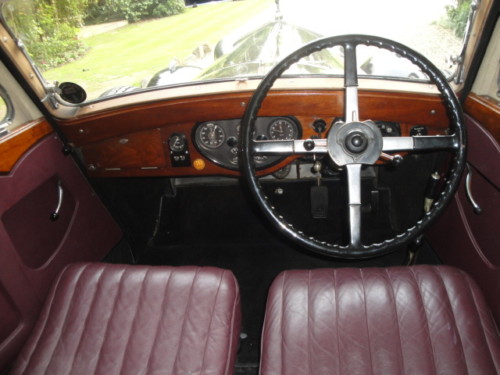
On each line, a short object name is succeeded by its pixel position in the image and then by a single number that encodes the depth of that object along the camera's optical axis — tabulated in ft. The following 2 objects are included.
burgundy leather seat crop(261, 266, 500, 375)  4.17
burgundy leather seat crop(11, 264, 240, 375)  4.48
